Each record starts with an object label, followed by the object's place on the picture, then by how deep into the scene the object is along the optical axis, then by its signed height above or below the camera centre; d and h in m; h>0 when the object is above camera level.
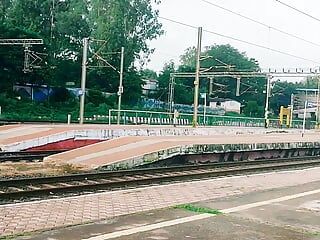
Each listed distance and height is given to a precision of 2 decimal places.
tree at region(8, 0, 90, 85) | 57.78 +8.20
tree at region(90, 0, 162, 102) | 56.62 +8.02
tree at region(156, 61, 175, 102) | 73.62 +2.40
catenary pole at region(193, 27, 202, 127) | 28.92 +2.29
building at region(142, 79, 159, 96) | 73.56 +2.31
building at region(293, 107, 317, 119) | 80.45 -0.41
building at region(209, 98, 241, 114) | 81.74 +0.34
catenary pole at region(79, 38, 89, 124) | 30.55 +1.30
